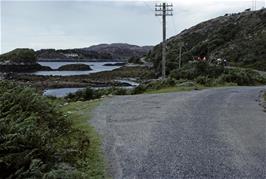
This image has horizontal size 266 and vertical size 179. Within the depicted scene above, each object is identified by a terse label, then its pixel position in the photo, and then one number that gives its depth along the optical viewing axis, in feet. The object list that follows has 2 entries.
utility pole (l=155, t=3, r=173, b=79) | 81.42
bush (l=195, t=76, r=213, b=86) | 62.31
